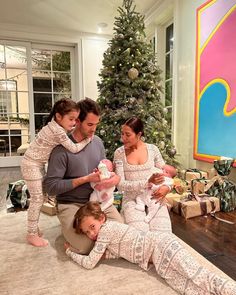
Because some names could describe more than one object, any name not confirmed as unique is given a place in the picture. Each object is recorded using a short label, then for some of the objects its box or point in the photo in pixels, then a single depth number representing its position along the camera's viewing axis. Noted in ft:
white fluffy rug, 4.17
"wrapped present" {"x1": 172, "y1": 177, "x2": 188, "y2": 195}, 8.91
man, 5.22
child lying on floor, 3.75
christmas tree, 9.66
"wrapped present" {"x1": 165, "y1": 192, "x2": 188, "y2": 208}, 8.18
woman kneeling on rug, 5.66
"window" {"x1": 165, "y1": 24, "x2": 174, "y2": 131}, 13.87
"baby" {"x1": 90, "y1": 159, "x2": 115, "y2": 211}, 5.59
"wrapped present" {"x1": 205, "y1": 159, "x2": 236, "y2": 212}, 7.93
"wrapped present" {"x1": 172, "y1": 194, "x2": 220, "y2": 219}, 7.48
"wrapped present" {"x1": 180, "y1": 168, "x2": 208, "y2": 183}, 9.80
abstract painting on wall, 8.73
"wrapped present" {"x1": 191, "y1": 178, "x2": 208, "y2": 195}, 8.80
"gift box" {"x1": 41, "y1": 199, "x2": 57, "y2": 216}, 7.85
